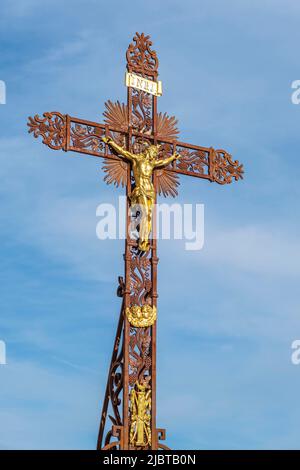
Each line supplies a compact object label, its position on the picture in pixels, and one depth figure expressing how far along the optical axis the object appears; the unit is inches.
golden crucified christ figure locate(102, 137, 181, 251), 631.2
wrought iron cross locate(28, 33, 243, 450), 603.8
